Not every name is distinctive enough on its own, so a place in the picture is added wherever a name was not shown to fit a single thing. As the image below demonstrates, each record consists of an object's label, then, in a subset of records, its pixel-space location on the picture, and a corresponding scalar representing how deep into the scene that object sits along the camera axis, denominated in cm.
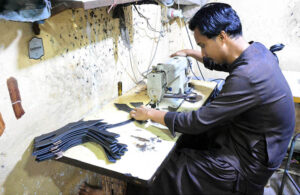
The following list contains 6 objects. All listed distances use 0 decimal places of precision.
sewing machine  174
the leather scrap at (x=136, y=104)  195
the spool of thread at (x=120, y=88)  223
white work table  118
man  130
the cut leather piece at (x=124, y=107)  186
